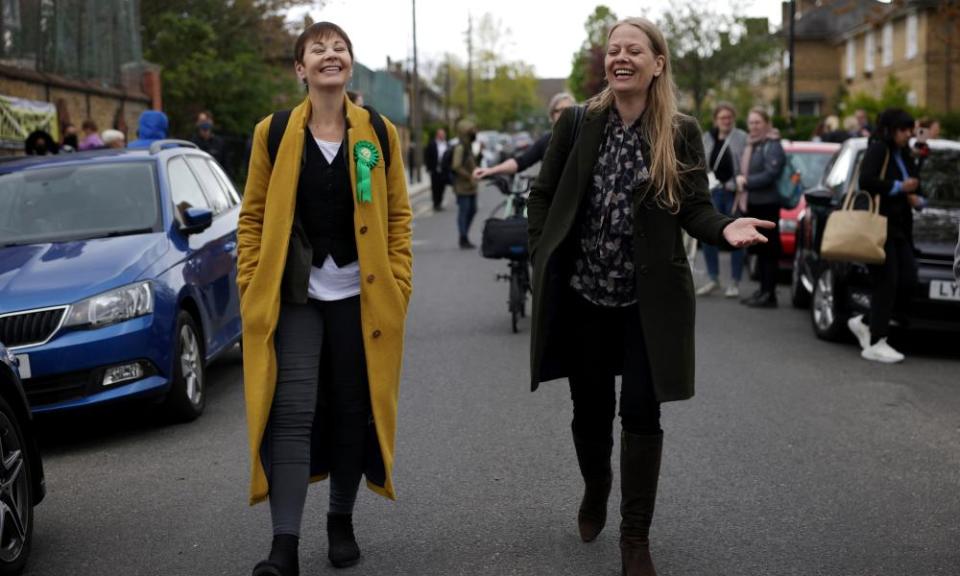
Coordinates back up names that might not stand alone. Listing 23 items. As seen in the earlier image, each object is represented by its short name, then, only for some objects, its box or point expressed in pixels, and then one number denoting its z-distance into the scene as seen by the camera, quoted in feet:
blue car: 21.90
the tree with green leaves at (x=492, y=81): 374.84
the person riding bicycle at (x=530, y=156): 25.57
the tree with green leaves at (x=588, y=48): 363.19
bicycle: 33.40
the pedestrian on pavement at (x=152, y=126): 42.32
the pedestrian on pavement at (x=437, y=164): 90.94
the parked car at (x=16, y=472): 15.11
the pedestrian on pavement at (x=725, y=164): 42.16
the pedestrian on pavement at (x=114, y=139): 48.78
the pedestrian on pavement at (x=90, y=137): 53.31
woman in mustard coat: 14.47
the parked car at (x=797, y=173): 47.06
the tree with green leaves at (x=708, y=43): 179.11
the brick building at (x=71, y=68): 58.90
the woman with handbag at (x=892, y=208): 30.01
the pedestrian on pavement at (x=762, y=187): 40.50
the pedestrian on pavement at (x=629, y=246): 14.33
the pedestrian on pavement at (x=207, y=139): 61.31
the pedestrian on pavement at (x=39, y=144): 46.26
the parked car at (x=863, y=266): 30.68
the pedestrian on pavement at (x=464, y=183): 63.77
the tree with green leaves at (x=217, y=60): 88.74
